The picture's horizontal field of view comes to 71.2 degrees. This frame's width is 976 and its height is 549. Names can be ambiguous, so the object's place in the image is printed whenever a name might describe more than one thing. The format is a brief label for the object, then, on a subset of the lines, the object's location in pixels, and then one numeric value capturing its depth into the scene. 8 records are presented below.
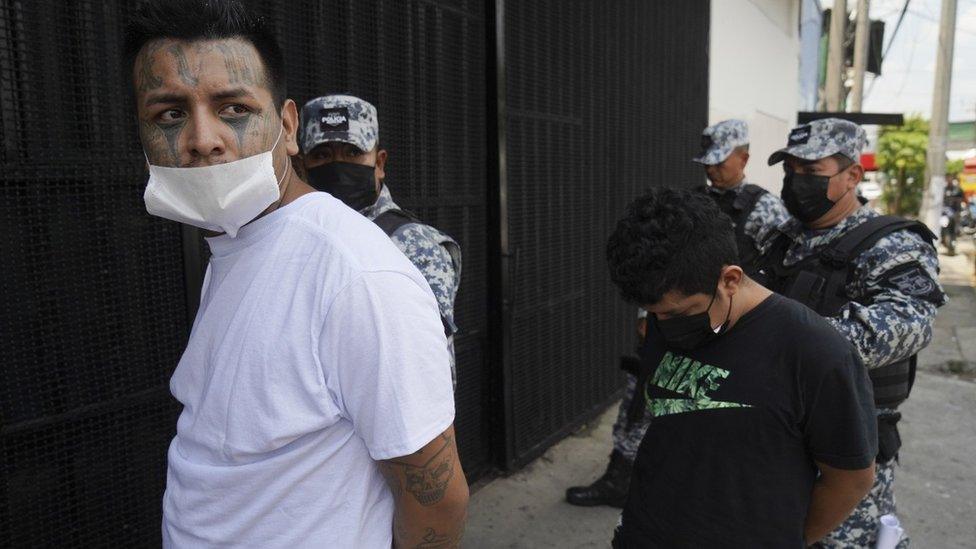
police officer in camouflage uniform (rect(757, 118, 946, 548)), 1.92
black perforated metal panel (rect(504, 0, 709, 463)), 3.96
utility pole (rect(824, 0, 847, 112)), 13.33
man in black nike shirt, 1.49
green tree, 22.64
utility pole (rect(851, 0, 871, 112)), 15.00
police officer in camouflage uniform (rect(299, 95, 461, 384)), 2.26
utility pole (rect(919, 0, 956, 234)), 12.64
